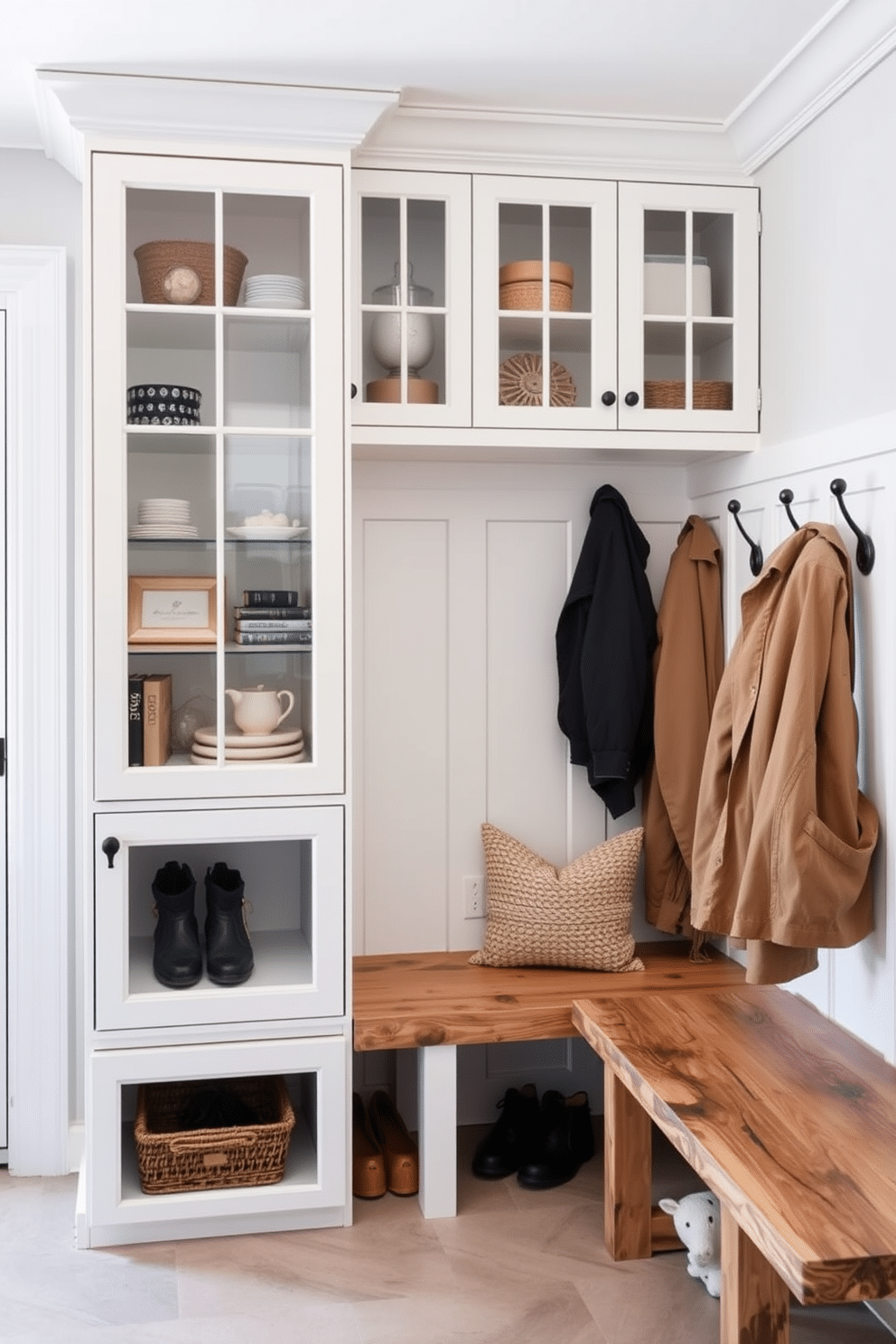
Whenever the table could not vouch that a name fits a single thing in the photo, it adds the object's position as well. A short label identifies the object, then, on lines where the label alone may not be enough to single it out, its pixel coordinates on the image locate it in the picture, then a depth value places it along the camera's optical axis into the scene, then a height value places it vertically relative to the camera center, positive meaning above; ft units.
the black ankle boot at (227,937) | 8.84 -1.81
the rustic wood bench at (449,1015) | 8.90 -2.38
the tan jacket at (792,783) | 7.41 -0.61
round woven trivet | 9.41 +2.29
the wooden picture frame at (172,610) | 8.60 +0.53
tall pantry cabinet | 8.51 +0.43
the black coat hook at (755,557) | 9.41 +0.97
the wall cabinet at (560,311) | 9.23 +2.81
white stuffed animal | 7.98 -3.55
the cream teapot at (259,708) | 8.78 -0.16
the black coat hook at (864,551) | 7.80 +0.84
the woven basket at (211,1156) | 8.67 -3.31
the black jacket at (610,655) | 9.96 +0.24
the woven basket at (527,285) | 9.30 +3.00
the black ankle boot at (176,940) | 8.79 -1.82
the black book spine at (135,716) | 8.61 -0.22
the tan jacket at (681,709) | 9.87 -0.19
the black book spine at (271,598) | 8.78 +0.61
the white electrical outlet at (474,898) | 10.52 -1.80
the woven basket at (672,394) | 9.55 +2.23
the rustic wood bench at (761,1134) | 5.58 -2.39
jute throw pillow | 9.83 -1.80
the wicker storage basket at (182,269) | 8.52 +2.87
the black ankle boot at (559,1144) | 9.51 -3.62
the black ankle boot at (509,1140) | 9.68 -3.61
